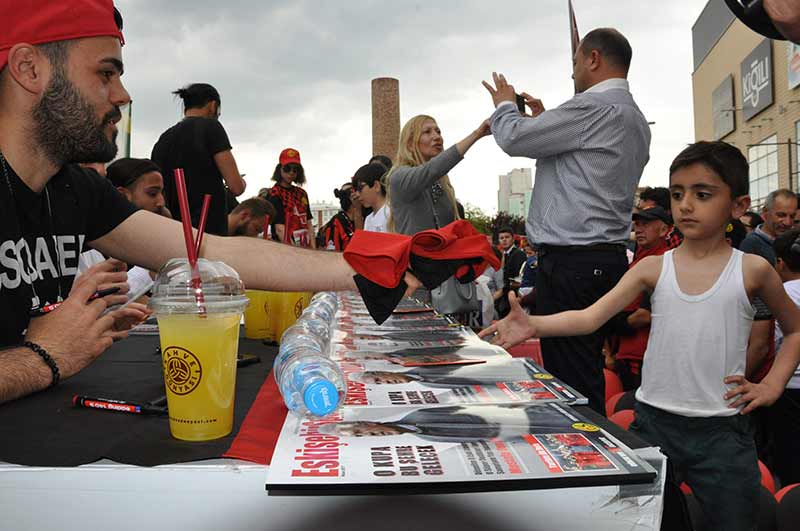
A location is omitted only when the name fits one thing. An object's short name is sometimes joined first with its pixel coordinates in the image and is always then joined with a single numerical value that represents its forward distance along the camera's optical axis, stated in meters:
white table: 0.71
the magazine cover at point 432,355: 1.26
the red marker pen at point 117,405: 0.96
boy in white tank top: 1.57
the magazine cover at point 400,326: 1.72
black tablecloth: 0.78
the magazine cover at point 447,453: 0.67
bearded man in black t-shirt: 1.14
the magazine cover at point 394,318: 1.88
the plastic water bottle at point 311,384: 0.88
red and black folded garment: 1.11
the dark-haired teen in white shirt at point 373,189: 4.73
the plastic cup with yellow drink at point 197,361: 0.83
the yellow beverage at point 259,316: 1.70
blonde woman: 3.16
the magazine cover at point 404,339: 1.46
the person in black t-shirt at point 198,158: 3.56
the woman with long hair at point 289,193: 5.30
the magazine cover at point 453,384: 0.97
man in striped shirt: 2.41
